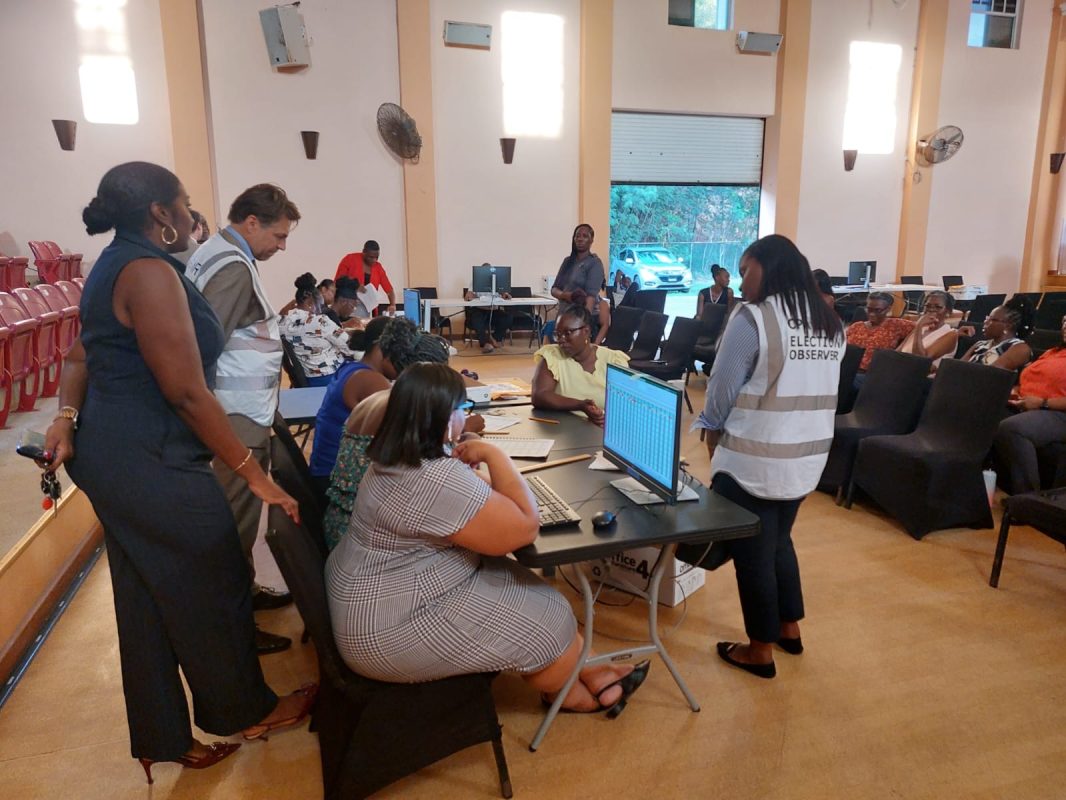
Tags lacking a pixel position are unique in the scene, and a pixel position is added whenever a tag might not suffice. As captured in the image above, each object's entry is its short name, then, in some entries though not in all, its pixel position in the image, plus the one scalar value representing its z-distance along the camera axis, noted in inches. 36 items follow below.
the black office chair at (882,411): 149.2
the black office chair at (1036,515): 106.8
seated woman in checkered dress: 64.4
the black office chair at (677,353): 203.2
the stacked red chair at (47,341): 182.7
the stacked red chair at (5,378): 156.5
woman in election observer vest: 82.2
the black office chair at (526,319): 359.6
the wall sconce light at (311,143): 335.6
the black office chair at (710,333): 235.9
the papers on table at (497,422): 112.9
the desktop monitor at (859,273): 401.1
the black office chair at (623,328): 232.7
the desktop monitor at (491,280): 336.2
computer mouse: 73.9
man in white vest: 81.7
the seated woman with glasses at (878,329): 189.8
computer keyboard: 74.7
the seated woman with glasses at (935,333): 177.0
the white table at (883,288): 380.8
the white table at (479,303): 315.8
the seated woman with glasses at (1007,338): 154.7
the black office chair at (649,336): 217.5
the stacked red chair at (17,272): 256.7
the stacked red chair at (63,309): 200.2
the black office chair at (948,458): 131.4
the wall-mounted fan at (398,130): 341.7
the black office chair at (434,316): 349.4
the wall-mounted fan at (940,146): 414.0
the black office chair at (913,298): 376.2
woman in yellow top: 123.3
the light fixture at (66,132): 305.9
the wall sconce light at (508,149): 361.4
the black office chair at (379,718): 65.7
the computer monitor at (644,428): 75.3
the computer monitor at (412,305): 204.2
